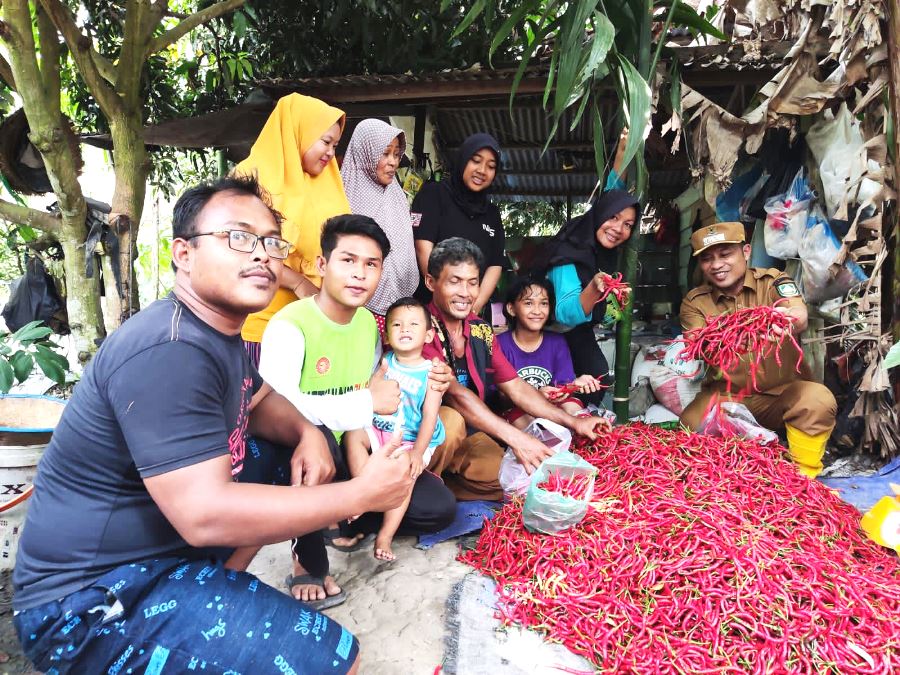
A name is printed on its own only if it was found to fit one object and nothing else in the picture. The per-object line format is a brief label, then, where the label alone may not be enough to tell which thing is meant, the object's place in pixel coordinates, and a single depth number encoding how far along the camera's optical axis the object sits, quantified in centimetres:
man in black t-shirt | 122
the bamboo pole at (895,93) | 306
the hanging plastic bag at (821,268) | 340
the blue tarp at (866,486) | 294
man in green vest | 219
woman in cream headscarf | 308
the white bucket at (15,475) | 213
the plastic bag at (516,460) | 269
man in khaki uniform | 319
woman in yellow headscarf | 272
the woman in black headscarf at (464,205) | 342
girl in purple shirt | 345
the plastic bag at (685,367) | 379
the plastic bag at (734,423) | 303
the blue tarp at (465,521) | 261
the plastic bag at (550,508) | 224
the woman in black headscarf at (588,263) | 337
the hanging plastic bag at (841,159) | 325
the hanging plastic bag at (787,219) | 371
